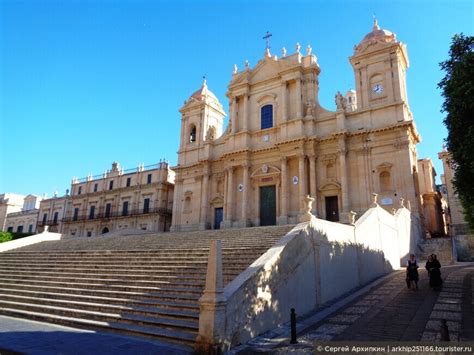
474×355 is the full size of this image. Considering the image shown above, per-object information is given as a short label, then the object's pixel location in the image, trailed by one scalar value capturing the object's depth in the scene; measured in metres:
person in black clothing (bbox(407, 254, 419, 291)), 10.81
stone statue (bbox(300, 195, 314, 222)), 10.47
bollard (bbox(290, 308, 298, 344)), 6.44
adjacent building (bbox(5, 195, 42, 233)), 47.97
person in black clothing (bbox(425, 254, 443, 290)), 10.57
